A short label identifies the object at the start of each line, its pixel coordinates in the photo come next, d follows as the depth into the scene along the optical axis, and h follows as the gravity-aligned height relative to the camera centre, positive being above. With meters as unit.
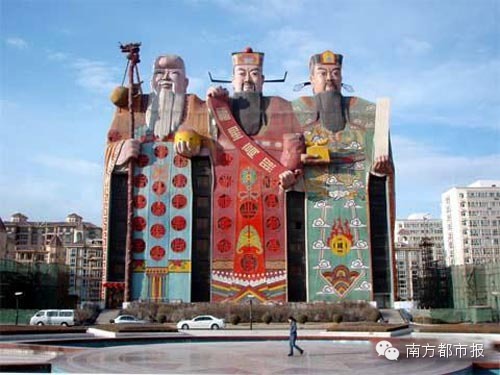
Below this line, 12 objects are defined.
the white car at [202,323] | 36.31 -1.68
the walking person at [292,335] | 17.91 -1.16
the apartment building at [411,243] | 111.06 +8.90
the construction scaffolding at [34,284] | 50.25 +0.80
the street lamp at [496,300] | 46.44 -0.64
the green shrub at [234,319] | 41.88 -1.66
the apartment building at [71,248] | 106.69 +8.07
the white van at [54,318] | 38.21 -1.39
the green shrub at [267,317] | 43.59 -1.62
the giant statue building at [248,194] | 48.34 +7.51
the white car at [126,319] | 38.59 -1.57
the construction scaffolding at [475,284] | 53.66 +0.62
